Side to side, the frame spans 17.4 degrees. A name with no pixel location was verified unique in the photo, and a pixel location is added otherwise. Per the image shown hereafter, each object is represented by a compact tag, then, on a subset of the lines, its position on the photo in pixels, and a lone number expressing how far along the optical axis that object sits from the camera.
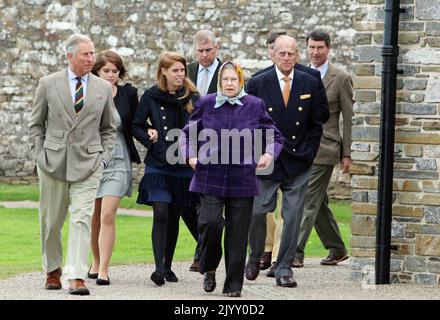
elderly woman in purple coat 11.32
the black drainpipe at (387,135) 12.24
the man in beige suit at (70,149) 11.43
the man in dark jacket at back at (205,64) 13.73
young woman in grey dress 12.29
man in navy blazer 12.35
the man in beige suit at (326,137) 13.72
